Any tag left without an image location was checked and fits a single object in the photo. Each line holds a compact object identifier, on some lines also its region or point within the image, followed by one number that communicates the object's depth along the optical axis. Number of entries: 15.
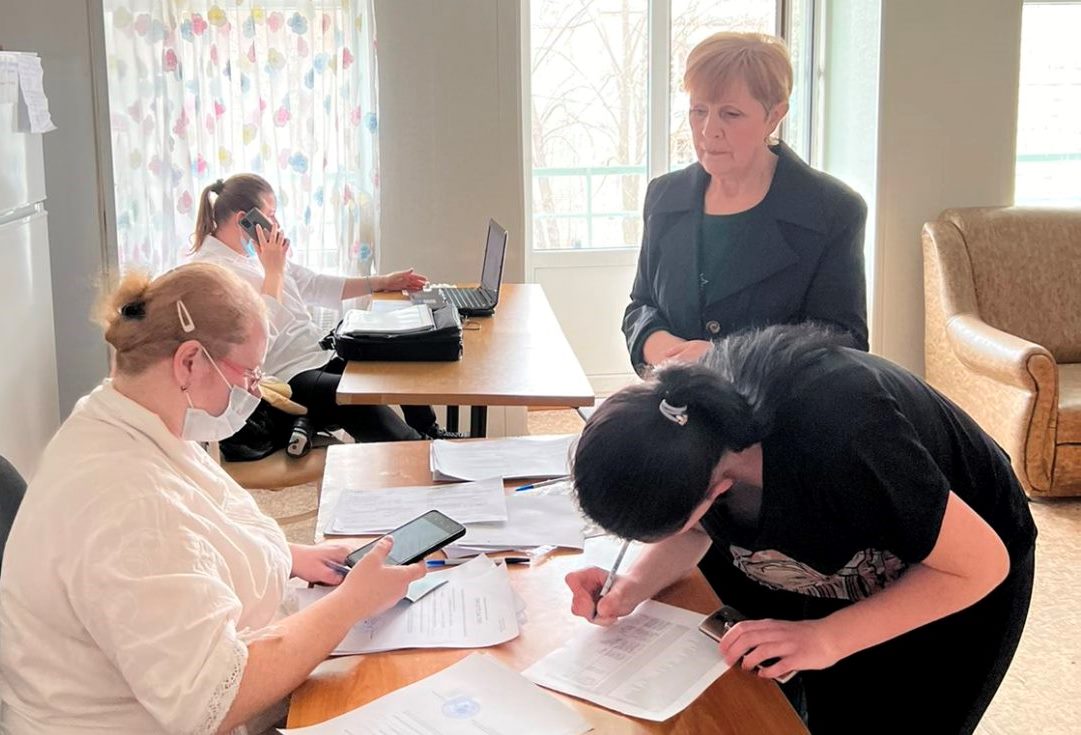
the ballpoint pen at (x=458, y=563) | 1.59
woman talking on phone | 3.02
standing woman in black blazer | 2.06
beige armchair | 3.97
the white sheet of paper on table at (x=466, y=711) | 1.16
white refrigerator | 3.15
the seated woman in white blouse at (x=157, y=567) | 1.15
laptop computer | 3.15
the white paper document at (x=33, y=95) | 3.32
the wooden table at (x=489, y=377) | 2.33
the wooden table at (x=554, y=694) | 1.17
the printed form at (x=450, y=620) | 1.35
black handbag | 2.61
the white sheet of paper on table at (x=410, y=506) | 1.71
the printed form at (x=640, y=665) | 1.22
